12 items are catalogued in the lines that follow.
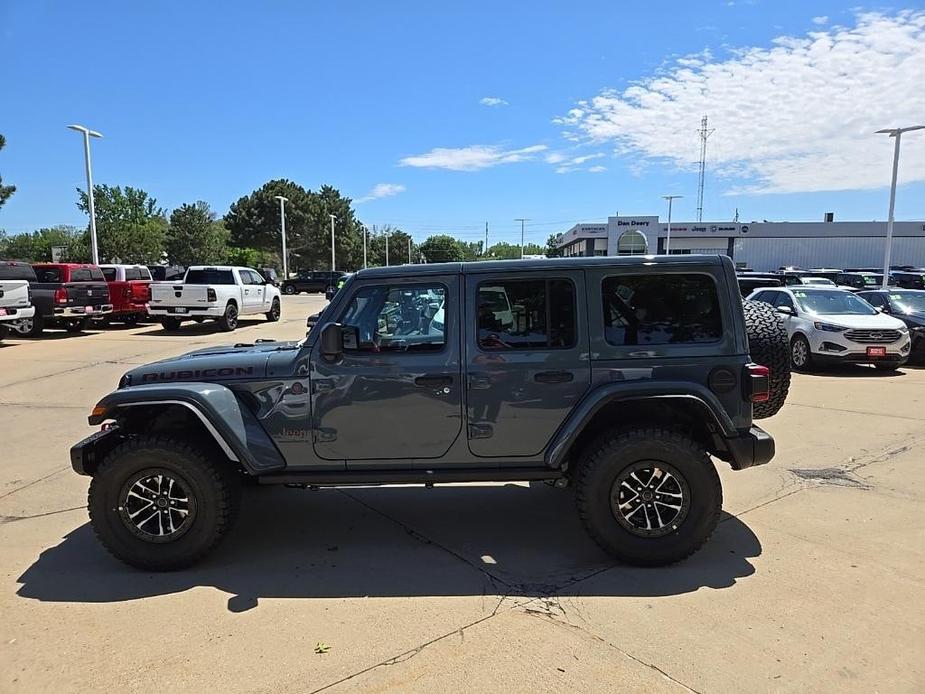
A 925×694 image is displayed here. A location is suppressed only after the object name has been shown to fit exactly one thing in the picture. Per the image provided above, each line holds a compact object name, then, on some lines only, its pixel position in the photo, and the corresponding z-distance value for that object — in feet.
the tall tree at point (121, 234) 182.39
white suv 36.11
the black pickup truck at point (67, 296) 53.47
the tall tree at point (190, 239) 196.13
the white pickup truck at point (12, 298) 46.01
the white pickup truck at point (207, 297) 59.77
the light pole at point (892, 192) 67.36
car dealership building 205.36
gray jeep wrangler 12.41
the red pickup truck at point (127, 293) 62.59
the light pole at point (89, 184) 81.82
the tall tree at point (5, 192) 106.63
